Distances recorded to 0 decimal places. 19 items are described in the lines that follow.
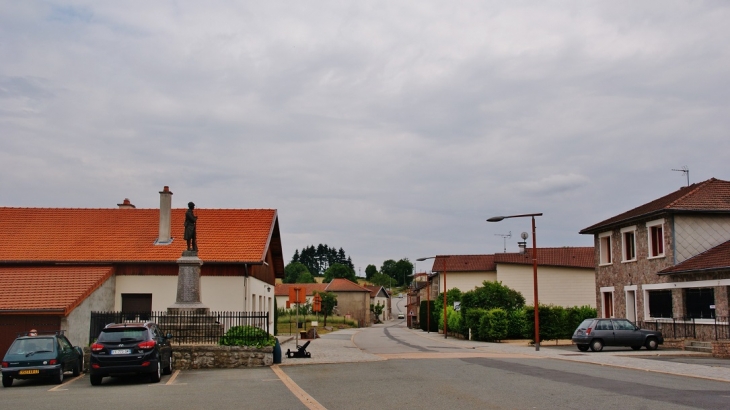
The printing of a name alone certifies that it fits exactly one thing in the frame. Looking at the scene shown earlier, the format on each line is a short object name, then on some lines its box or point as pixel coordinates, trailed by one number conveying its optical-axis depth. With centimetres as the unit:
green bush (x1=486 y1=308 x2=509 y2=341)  4234
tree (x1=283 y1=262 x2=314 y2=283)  17550
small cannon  2609
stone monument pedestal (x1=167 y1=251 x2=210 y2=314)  2616
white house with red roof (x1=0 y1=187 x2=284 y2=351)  2777
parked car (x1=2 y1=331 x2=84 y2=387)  1889
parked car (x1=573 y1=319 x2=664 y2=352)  3016
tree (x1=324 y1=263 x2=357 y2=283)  16462
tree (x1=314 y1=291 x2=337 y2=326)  9151
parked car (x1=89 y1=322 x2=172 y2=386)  1778
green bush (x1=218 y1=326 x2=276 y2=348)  2314
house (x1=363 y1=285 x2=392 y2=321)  14950
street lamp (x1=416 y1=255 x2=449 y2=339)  5438
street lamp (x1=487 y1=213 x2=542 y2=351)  3109
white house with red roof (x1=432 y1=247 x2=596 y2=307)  6300
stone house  3019
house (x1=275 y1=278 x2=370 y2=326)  10556
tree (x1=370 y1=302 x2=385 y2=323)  13262
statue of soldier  2694
